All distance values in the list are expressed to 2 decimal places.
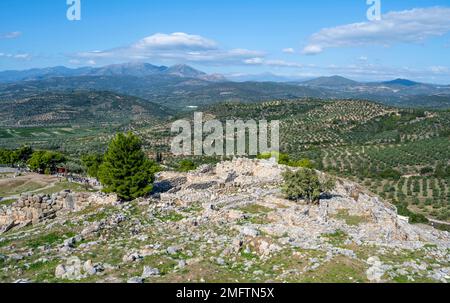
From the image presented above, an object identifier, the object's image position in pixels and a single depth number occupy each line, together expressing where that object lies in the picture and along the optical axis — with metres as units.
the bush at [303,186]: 28.78
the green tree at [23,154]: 71.78
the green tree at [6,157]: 71.12
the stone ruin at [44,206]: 30.84
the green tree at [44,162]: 62.97
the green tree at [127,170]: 31.41
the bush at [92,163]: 56.53
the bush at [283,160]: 48.34
